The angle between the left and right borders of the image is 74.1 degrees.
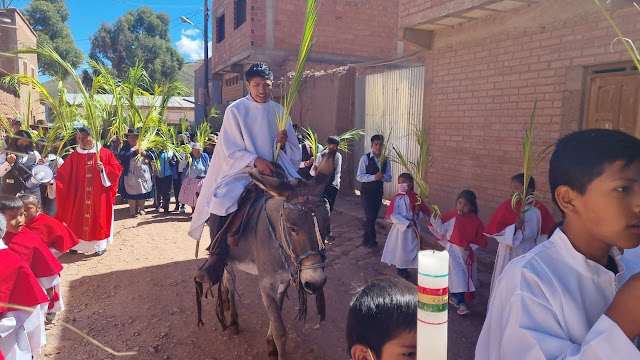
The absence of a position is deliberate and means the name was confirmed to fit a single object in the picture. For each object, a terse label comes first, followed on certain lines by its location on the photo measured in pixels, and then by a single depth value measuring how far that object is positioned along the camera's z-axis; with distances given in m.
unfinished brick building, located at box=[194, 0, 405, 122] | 14.04
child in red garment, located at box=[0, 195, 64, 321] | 3.52
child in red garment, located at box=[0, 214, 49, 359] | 2.58
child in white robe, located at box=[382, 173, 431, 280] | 5.86
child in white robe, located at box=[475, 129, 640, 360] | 1.24
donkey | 3.10
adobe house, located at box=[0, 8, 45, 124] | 15.29
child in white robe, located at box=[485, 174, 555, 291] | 4.42
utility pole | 20.58
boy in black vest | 7.29
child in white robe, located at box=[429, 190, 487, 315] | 4.85
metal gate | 9.23
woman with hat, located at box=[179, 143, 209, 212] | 10.21
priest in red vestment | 7.00
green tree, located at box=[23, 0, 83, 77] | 27.94
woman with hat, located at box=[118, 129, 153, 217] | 9.73
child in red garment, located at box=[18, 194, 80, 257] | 4.60
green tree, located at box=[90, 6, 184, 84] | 33.66
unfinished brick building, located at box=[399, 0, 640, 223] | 5.19
